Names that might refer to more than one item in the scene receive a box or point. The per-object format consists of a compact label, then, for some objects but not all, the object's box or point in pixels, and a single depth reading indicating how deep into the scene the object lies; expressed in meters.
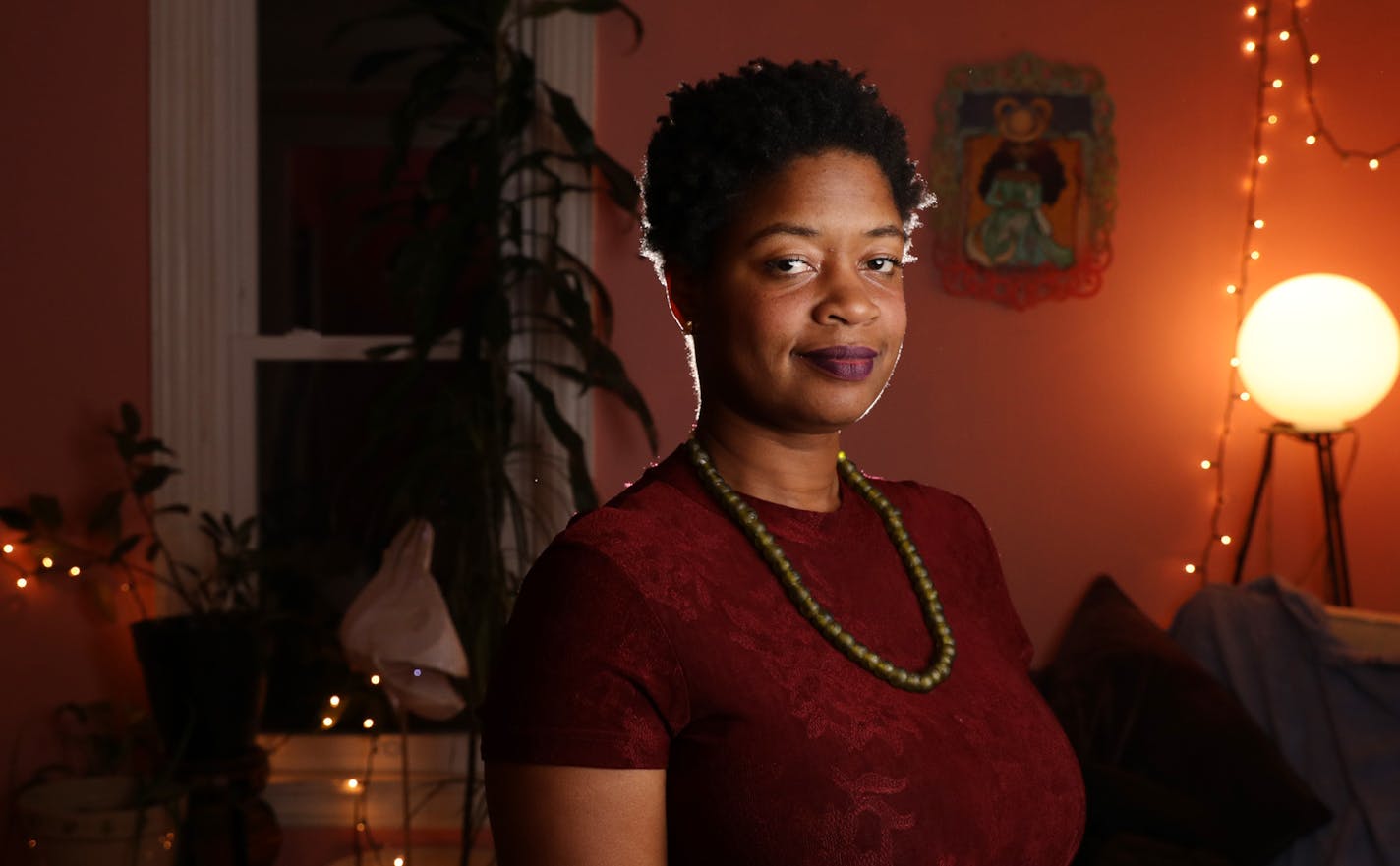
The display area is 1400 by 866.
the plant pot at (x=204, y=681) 2.82
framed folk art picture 3.06
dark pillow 2.46
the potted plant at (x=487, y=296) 2.79
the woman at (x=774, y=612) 0.93
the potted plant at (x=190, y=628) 2.83
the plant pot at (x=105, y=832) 2.75
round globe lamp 2.74
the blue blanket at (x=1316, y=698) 2.49
